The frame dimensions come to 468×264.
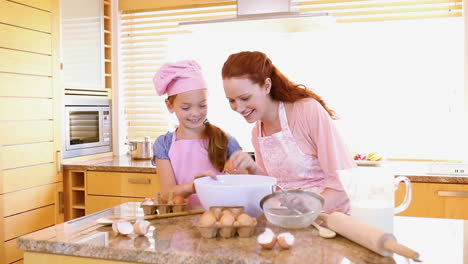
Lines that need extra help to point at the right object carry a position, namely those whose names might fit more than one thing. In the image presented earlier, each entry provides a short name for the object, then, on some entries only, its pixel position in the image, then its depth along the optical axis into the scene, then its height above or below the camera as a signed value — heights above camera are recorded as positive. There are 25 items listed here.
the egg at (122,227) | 1.27 -0.25
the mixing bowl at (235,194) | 1.35 -0.18
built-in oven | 3.34 +0.01
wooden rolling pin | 1.03 -0.25
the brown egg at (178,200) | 1.50 -0.22
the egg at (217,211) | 1.28 -0.21
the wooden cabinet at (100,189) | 3.24 -0.40
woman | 1.68 -0.01
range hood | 2.45 +0.54
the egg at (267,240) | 1.13 -0.25
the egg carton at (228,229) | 1.22 -0.25
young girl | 1.81 -0.04
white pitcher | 1.22 -0.17
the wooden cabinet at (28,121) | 2.80 +0.05
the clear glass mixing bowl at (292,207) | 1.27 -0.21
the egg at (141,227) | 1.26 -0.25
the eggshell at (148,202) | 1.51 -0.22
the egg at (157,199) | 1.52 -0.22
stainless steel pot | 3.55 -0.15
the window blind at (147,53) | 3.70 +0.57
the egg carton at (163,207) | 1.50 -0.23
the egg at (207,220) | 1.22 -0.23
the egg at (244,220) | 1.23 -0.23
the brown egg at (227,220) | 1.22 -0.22
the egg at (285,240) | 1.12 -0.25
